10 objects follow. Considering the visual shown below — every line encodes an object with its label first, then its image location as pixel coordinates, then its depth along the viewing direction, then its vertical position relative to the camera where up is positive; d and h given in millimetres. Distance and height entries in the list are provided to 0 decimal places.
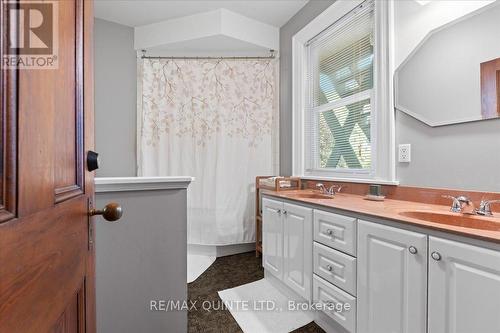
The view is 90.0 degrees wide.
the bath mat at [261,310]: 1630 -1038
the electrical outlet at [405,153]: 1581 +81
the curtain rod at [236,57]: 2896 +1263
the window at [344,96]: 1742 +598
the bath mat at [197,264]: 2354 -1036
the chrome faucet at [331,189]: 2041 -199
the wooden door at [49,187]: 331 -37
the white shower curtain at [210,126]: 2902 +463
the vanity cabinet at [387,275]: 853 -487
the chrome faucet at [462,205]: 1202 -194
